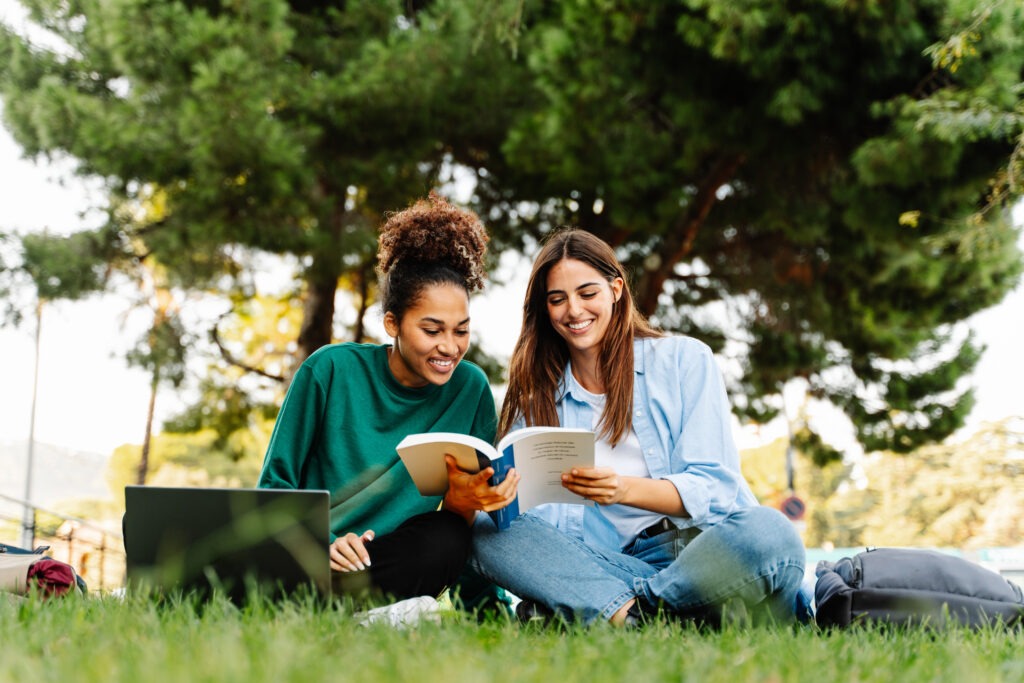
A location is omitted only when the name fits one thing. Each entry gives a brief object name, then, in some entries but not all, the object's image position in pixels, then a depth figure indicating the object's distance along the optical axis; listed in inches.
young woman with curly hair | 115.4
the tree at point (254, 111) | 287.9
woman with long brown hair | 96.0
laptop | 83.4
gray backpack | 98.5
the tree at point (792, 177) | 237.5
